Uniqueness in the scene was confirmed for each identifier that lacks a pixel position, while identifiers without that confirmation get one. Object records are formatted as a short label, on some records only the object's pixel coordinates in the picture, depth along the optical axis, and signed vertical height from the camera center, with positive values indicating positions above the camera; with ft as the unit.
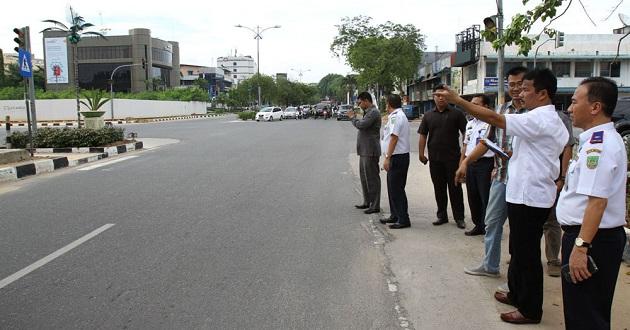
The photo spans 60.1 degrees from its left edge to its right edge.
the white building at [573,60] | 130.52 +11.77
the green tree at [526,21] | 19.28 +3.11
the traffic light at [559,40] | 69.05 +8.98
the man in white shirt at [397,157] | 21.99 -1.91
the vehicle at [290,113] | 179.52 -1.00
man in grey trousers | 24.54 -1.64
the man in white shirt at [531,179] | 11.62 -1.57
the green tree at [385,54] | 159.12 +16.34
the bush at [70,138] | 53.67 -2.67
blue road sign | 44.83 +3.92
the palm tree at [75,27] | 77.10 +11.88
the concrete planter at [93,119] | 69.97 -1.05
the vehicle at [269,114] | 154.20 -1.12
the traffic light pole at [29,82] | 51.06 +2.73
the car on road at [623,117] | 47.50 -0.73
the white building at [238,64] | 594.65 +50.12
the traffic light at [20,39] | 48.93 +6.50
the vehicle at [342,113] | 152.44 -0.90
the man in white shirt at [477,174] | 19.29 -2.35
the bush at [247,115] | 165.92 -1.50
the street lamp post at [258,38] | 180.34 +23.80
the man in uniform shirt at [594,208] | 9.28 -1.73
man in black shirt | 22.38 -1.75
